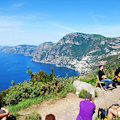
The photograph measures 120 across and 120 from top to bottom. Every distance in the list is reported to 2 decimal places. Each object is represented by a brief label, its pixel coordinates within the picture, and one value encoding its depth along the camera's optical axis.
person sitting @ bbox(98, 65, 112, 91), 8.96
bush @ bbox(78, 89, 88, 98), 8.22
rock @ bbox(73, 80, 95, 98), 8.34
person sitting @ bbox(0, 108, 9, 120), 4.15
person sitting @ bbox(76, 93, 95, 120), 4.16
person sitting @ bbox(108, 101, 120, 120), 4.26
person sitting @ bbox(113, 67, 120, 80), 9.29
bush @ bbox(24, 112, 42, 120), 5.83
